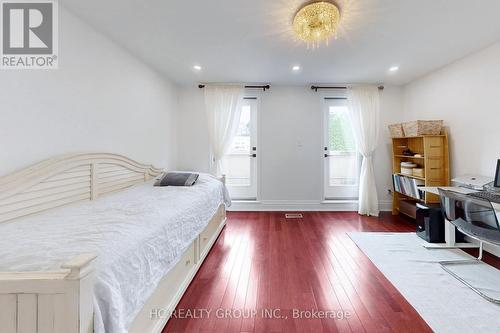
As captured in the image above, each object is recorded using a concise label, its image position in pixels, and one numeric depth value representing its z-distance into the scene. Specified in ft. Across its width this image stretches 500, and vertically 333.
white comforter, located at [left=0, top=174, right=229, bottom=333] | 2.95
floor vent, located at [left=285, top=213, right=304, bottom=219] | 12.79
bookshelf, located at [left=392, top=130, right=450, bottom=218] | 10.44
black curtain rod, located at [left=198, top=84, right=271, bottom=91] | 13.34
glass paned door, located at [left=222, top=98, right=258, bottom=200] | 13.97
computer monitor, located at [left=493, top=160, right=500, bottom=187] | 7.52
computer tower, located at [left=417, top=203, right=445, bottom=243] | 9.07
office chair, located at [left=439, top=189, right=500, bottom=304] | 5.68
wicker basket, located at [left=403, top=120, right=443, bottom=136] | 10.57
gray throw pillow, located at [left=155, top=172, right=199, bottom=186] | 9.38
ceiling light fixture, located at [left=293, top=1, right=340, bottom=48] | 6.04
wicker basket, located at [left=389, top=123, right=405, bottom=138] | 12.04
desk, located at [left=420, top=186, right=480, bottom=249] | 8.55
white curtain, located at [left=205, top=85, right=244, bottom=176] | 13.28
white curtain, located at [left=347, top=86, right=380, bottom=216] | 13.23
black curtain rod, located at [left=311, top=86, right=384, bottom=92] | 13.53
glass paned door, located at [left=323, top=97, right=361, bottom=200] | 14.02
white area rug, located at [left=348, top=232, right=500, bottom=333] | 5.03
